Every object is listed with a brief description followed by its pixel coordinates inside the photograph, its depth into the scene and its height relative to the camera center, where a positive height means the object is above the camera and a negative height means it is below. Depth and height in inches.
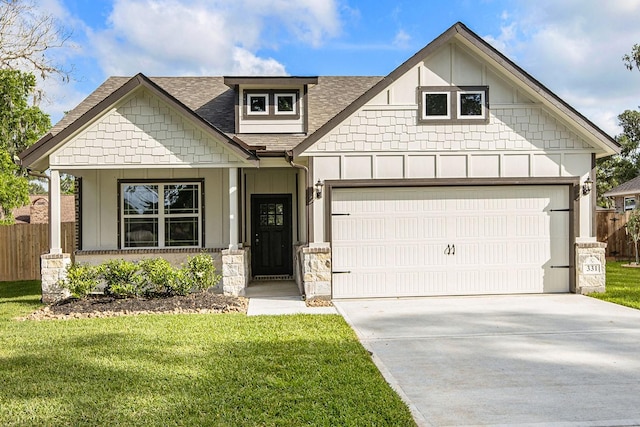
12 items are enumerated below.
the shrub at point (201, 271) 381.1 -40.5
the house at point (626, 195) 961.5 +45.4
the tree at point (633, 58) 903.7 +297.7
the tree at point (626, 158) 1363.2 +167.2
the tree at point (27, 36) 696.7 +271.8
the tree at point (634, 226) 635.5 -12.3
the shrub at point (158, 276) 370.0 -41.9
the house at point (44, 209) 1067.9 +28.7
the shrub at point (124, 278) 370.3 -43.7
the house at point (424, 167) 382.6 +41.1
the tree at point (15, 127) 820.0 +173.7
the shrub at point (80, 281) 365.4 -45.1
